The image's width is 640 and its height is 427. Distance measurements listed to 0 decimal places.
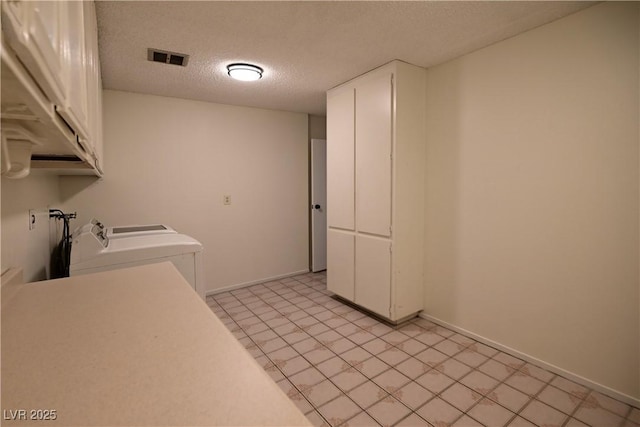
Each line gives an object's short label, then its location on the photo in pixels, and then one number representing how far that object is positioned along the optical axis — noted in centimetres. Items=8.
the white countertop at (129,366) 58
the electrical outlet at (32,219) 166
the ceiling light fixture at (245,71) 257
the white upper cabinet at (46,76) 37
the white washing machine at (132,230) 256
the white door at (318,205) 448
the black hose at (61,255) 221
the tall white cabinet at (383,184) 265
